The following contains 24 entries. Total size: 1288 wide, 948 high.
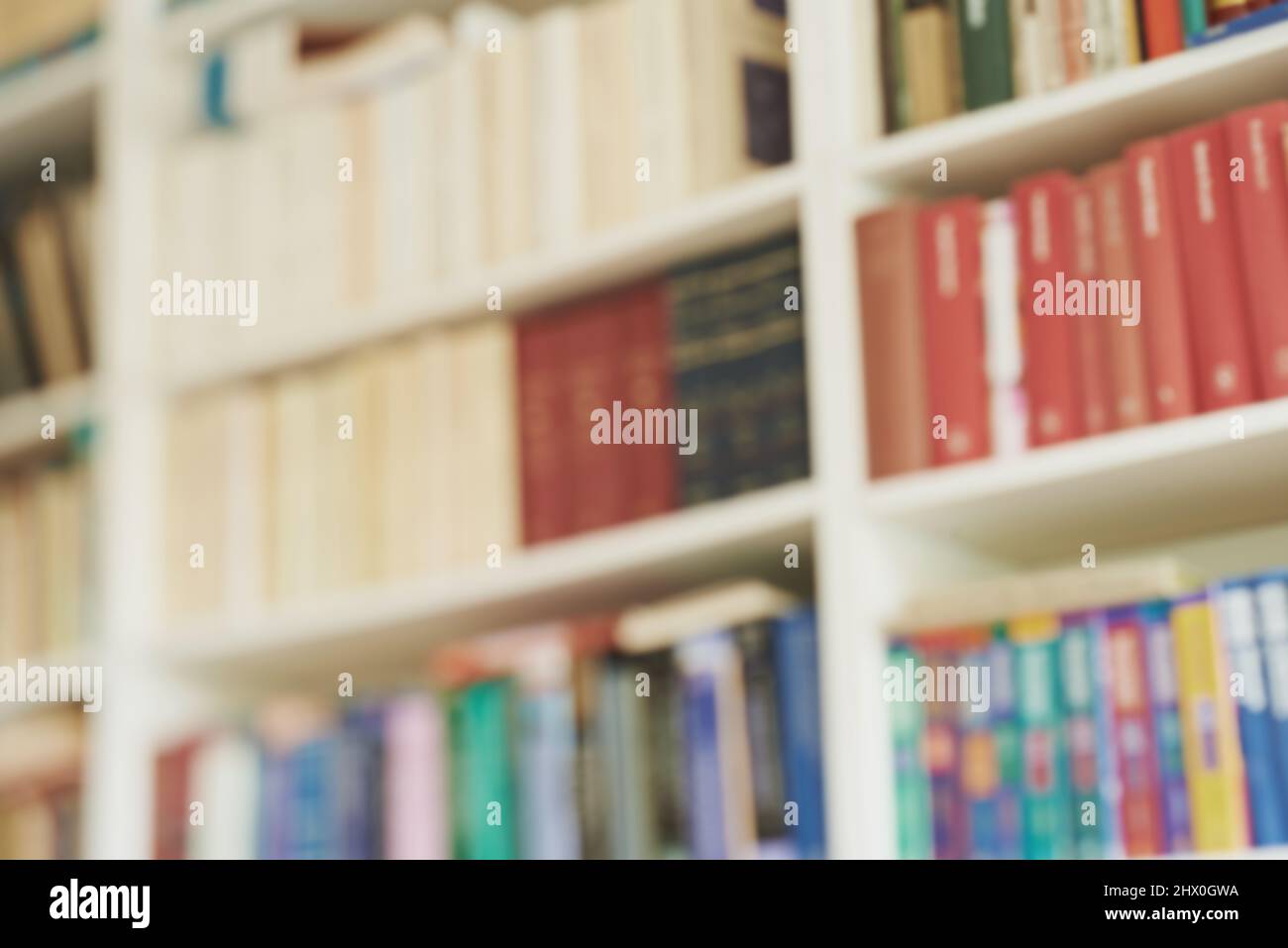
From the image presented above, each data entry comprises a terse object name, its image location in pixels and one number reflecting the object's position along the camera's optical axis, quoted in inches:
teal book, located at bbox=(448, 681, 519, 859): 131.7
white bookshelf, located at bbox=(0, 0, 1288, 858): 122.7
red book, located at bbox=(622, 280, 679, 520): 131.5
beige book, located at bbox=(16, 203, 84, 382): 149.9
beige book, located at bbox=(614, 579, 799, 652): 127.0
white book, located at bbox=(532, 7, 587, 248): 135.9
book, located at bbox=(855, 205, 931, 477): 125.2
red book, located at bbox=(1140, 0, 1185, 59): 123.0
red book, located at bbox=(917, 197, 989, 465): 124.2
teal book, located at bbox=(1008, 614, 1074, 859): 119.5
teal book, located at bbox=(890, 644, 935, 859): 122.4
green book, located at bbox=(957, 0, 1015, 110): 126.0
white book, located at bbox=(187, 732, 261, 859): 138.5
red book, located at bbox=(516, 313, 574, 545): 134.0
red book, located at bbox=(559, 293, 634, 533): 132.8
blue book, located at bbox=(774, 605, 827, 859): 124.6
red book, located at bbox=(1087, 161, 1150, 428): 121.1
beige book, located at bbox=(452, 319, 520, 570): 135.2
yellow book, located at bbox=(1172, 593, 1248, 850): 116.8
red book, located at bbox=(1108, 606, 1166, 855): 118.0
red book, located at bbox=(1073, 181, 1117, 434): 121.7
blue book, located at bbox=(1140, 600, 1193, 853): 117.6
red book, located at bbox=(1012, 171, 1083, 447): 122.4
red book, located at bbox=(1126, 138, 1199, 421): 120.3
